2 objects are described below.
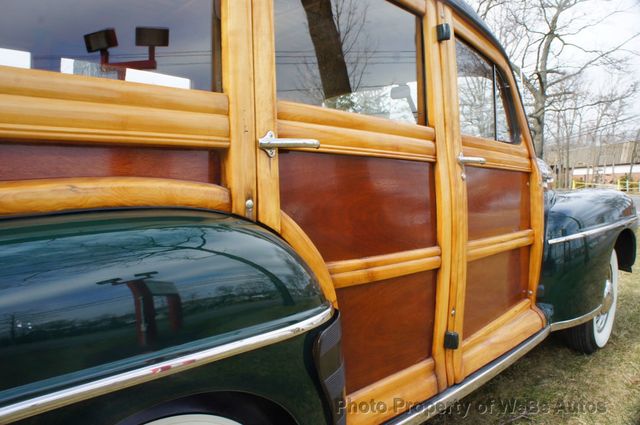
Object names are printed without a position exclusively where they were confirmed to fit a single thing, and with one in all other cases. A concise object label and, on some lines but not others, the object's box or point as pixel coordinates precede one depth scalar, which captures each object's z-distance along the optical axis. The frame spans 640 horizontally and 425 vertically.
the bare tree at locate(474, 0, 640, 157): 14.83
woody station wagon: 0.75
